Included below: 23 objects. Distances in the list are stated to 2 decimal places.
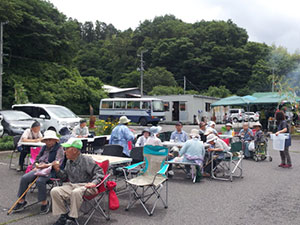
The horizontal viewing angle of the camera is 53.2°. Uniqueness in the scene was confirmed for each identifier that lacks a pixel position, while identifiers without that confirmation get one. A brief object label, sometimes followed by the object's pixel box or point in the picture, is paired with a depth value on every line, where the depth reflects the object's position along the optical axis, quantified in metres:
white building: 32.19
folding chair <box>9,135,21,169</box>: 8.13
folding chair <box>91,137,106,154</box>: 8.55
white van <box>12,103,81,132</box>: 14.41
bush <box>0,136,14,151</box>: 11.29
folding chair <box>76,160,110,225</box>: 4.23
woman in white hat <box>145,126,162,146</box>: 6.49
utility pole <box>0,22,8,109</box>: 24.88
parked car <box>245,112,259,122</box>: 32.62
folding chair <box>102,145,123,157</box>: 6.52
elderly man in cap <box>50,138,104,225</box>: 4.09
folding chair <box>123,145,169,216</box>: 5.31
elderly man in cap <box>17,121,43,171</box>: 7.42
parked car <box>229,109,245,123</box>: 33.56
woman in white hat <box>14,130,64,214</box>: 4.81
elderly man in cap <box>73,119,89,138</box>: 9.45
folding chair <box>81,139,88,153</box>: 7.91
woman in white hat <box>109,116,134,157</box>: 7.36
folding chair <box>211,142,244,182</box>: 7.49
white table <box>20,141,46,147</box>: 7.15
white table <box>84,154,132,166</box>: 5.49
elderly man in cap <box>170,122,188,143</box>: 8.76
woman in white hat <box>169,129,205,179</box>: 7.02
